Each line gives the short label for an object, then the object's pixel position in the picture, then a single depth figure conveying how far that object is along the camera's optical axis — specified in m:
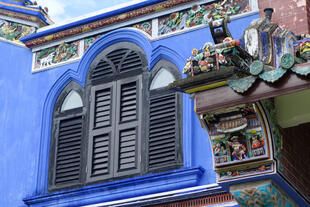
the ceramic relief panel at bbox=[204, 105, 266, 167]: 8.91
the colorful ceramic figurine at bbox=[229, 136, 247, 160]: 8.95
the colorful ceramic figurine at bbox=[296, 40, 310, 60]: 9.30
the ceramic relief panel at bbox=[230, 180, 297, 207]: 8.81
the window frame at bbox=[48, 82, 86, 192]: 12.38
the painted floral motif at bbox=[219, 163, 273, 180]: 8.83
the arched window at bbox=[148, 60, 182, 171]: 11.59
